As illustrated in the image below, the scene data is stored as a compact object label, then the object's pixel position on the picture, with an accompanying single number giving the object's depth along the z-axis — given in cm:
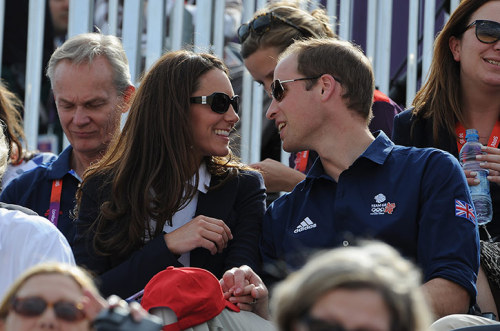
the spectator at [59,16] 1272
